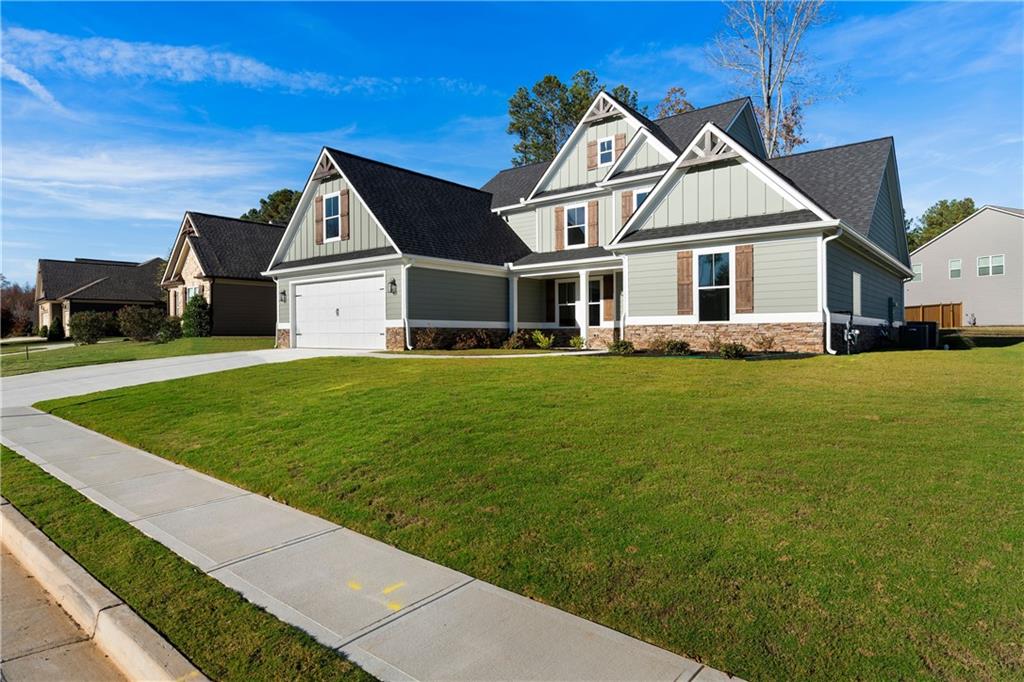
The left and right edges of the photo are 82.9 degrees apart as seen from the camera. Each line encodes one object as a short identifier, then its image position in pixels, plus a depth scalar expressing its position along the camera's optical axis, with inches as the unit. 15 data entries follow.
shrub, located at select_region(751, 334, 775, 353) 565.3
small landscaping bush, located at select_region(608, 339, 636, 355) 585.9
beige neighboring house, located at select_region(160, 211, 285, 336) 1176.8
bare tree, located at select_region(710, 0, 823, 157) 1122.7
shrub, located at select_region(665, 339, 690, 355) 587.2
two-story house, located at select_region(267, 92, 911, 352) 584.7
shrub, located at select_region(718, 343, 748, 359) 514.0
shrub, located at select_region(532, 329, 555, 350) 770.8
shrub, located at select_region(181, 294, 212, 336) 1138.0
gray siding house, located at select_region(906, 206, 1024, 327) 1401.3
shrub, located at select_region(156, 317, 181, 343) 1114.1
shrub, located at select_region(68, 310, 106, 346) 1104.2
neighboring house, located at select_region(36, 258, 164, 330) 1565.7
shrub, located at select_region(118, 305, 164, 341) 1116.5
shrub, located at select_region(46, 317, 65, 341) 1567.4
